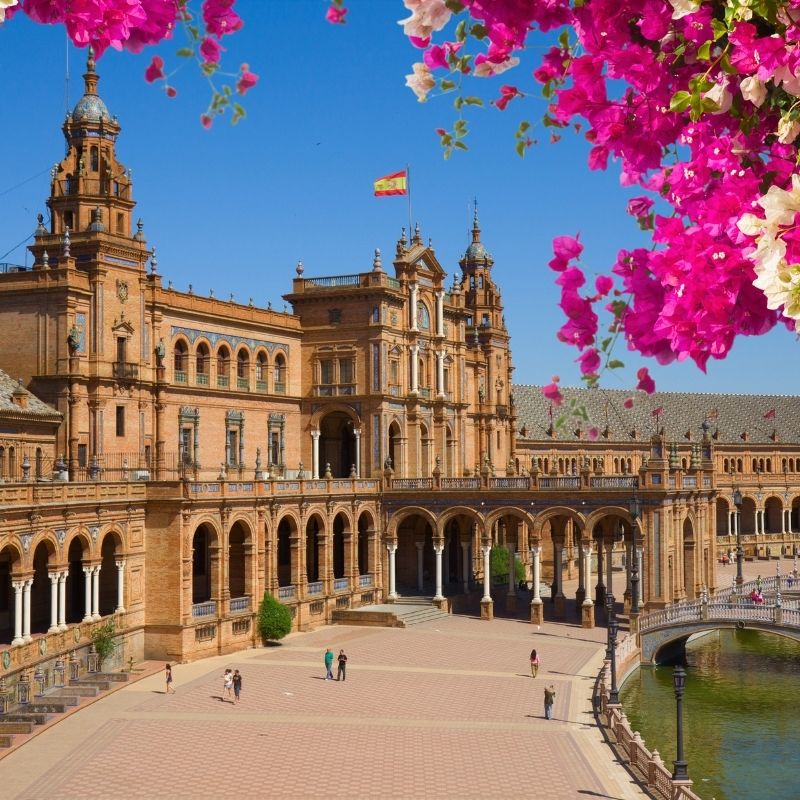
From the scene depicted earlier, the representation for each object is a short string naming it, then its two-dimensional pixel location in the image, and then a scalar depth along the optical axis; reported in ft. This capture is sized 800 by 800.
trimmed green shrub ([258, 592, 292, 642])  187.52
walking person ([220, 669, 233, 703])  147.74
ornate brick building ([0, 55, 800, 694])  170.81
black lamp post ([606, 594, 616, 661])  157.48
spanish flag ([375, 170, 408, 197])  229.86
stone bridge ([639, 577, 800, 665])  179.63
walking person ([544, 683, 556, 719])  140.26
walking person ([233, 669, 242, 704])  146.55
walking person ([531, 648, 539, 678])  164.72
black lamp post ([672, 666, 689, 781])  111.96
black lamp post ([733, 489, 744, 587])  218.22
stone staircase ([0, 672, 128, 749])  128.06
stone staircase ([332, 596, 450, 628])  210.59
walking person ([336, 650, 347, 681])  161.58
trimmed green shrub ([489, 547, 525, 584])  254.68
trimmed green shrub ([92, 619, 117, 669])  156.97
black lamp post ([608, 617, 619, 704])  143.68
